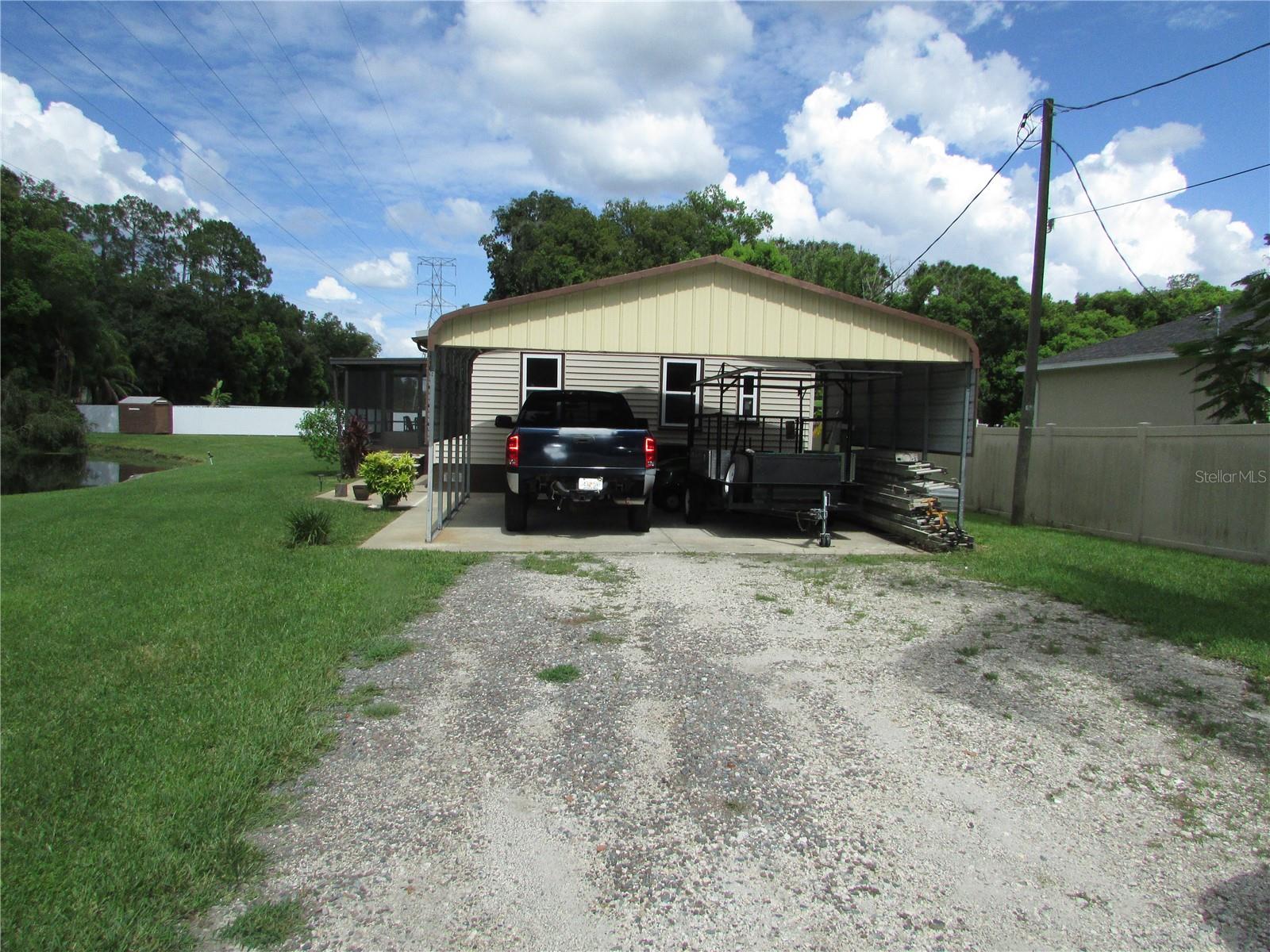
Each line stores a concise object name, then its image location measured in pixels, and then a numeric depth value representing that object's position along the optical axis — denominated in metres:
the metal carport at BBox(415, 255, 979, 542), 10.25
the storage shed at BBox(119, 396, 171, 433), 45.78
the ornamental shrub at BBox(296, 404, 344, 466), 18.31
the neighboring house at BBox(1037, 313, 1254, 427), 17.34
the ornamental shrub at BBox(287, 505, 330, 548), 9.58
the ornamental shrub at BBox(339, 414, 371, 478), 16.62
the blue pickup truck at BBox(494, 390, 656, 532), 10.26
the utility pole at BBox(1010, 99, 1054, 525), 12.55
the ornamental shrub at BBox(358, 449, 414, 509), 13.23
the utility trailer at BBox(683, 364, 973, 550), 10.81
